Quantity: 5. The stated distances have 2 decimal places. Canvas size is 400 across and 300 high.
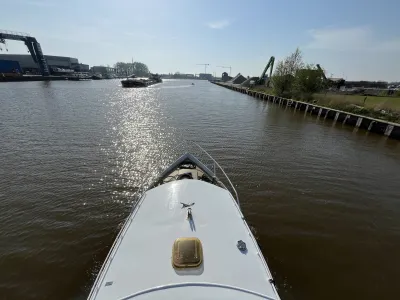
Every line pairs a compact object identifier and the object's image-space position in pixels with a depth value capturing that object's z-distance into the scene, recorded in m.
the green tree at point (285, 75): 50.89
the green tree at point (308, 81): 41.89
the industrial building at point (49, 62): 139.24
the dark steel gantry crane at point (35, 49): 97.10
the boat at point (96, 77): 152.20
